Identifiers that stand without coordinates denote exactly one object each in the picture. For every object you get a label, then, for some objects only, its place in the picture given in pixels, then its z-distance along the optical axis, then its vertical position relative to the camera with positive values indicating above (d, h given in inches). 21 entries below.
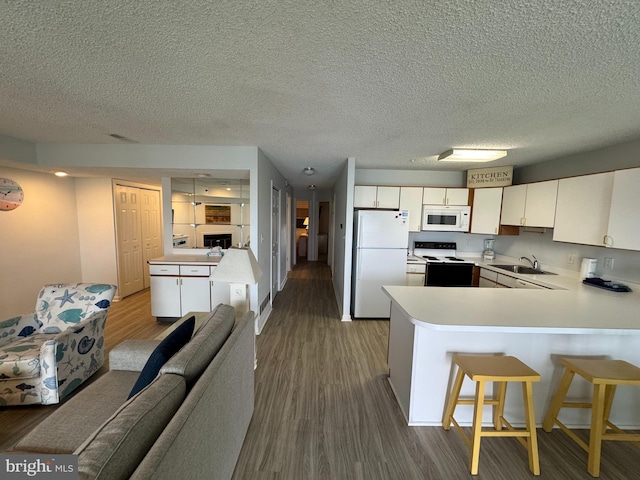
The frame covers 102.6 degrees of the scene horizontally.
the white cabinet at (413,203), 159.5 +11.8
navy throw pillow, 47.4 -27.8
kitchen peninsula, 72.4 -36.3
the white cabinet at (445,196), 159.0 +16.7
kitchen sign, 148.0 +28.0
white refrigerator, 145.8 -20.3
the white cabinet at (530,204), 120.6 +10.6
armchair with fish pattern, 74.1 -42.0
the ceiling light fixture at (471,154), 114.7 +31.5
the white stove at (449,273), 148.6 -29.0
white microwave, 157.6 +3.3
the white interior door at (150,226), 191.2 -8.1
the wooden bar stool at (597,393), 60.1 -42.7
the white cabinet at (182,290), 135.0 -38.7
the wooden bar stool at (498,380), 60.1 -38.9
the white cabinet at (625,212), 88.9 +5.5
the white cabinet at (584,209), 98.7 +7.4
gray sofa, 28.6 -29.2
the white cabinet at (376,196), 159.2 +15.4
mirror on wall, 153.3 +3.1
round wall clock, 120.0 +8.6
